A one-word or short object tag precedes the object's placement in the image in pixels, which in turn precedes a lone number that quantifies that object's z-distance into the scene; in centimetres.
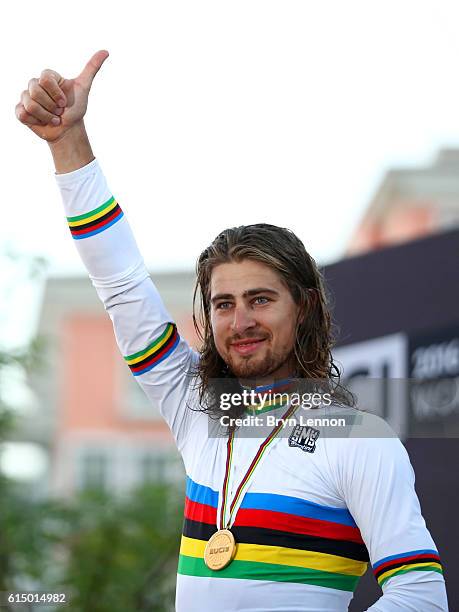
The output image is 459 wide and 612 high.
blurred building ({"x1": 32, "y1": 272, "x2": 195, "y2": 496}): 2722
